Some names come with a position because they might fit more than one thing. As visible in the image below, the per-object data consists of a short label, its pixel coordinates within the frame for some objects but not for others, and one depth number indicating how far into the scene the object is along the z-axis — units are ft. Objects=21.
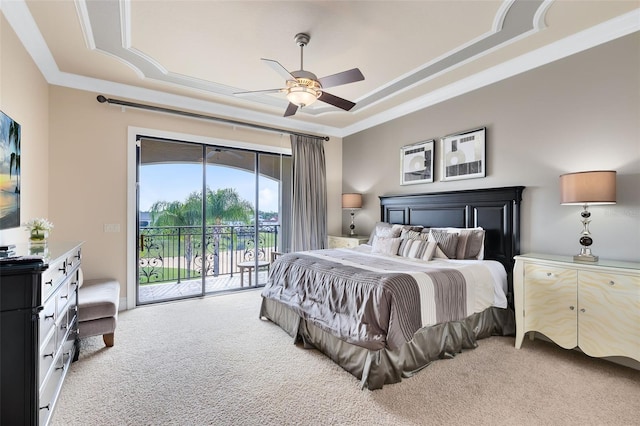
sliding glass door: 14.84
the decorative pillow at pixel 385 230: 13.67
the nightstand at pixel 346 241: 16.48
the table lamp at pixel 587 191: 8.10
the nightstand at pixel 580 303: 7.45
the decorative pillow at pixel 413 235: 12.29
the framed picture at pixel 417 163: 14.19
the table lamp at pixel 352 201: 17.54
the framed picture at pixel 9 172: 7.36
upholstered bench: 8.85
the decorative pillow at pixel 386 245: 12.25
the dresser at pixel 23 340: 4.34
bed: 7.37
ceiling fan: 8.57
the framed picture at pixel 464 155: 12.16
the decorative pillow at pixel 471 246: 11.14
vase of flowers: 7.64
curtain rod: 12.57
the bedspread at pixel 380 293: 7.27
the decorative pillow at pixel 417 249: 11.10
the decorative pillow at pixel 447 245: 11.28
